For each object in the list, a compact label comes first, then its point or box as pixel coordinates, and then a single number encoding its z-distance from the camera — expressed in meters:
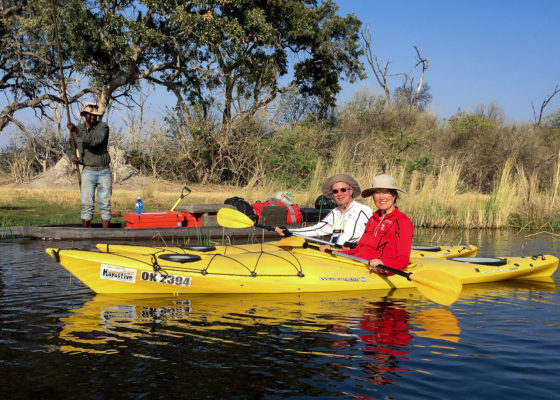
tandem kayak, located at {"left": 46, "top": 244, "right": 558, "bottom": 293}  5.71
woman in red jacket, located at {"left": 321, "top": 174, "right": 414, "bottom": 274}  5.84
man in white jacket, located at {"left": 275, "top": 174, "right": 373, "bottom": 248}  6.73
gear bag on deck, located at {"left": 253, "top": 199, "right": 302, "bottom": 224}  10.80
